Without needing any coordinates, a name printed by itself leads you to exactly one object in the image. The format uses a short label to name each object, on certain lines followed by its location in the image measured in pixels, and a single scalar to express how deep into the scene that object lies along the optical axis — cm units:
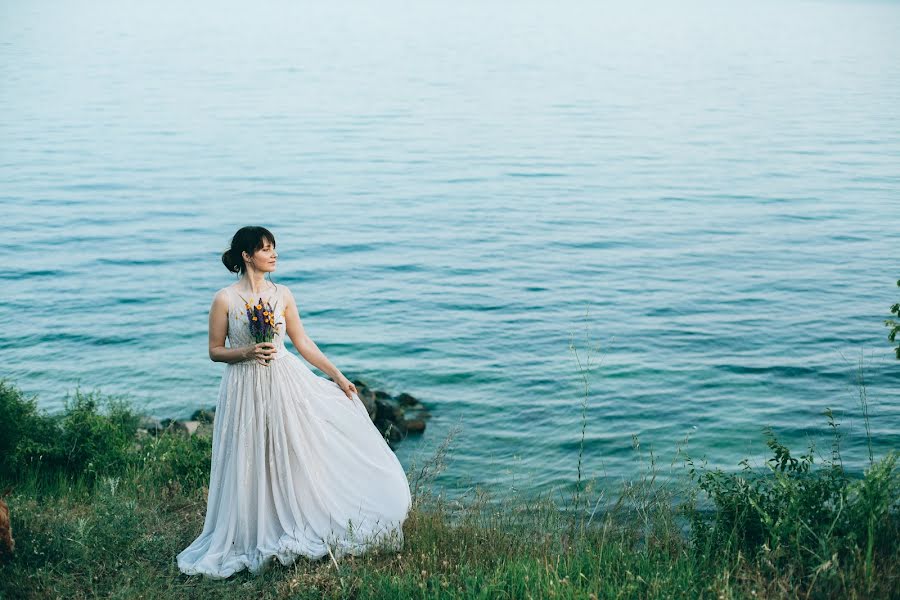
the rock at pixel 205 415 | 1576
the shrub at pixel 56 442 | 1073
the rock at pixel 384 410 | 1677
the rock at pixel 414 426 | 1673
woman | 714
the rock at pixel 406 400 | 1781
